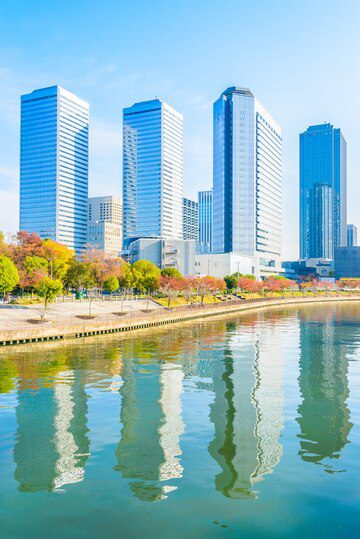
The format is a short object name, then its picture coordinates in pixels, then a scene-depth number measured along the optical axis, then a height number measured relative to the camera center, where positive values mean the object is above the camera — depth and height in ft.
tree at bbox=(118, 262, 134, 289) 386.93 +1.07
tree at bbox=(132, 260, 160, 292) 399.46 +1.98
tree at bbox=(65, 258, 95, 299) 348.38 +3.12
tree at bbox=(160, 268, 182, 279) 445.37 +6.89
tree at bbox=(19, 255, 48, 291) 301.84 +5.83
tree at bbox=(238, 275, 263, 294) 580.71 -5.39
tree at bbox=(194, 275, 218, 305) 448.29 -4.57
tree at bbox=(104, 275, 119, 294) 339.36 -2.60
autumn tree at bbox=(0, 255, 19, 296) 247.29 +2.66
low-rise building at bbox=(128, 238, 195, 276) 650.02 +30.25
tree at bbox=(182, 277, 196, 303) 421.59 -7.61
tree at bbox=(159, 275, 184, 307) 394.77 -4.06
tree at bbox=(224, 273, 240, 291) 580.30 -1.80
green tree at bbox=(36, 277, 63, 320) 256.32 -4.15
